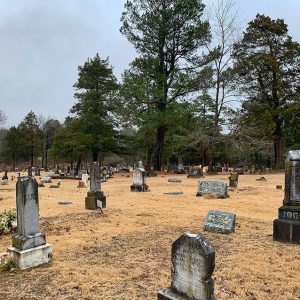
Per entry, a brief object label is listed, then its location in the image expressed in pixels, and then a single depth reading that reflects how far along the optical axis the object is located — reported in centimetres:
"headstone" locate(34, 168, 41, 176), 3375
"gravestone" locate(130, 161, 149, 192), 1653
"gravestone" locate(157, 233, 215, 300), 336
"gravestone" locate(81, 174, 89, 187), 2036
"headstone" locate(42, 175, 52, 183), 2404
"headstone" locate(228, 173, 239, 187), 1742
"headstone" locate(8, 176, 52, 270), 564
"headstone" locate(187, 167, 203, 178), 2422
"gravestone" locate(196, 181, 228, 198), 1354
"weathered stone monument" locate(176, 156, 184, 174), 3045
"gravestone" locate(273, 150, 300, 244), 677
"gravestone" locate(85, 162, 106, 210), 1111
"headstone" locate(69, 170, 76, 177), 2959
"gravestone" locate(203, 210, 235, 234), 753
